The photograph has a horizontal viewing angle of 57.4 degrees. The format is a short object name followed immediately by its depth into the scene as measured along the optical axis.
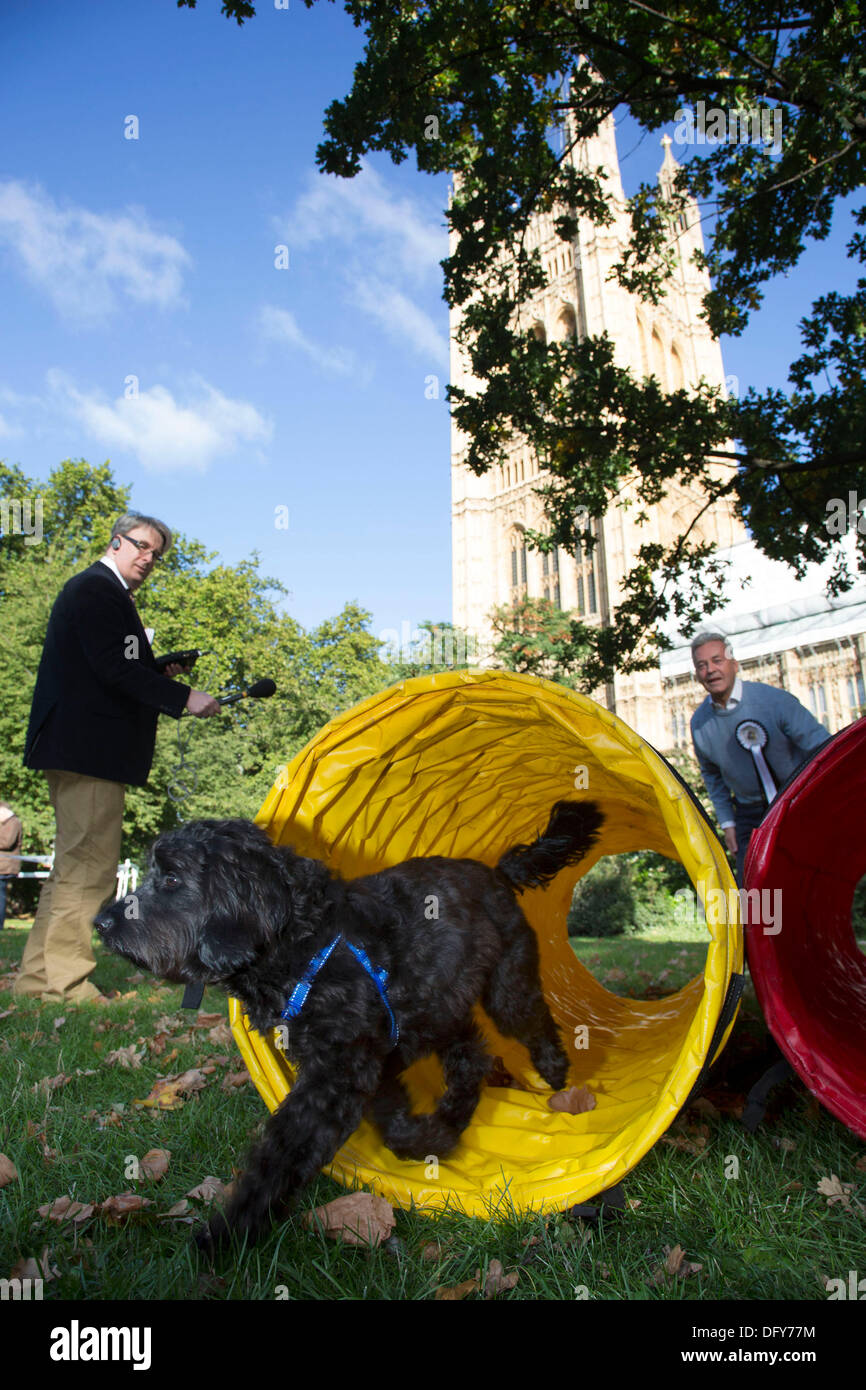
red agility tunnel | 2.67
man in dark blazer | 4.71
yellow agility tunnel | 2.42
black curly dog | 2.34
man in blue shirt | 4.41
